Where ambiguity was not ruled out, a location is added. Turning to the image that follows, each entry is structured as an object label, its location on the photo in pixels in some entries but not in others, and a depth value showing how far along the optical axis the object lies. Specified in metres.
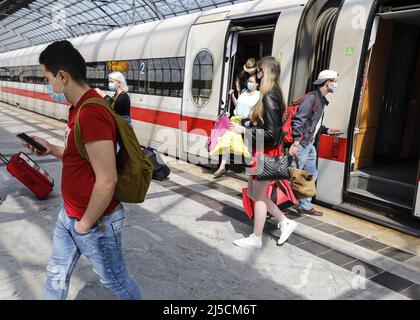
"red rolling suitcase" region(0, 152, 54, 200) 4.79
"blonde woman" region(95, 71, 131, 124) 5.00
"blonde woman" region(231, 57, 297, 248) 3.25
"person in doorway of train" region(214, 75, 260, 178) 5.50
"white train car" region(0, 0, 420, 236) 4.55
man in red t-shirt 1.69
